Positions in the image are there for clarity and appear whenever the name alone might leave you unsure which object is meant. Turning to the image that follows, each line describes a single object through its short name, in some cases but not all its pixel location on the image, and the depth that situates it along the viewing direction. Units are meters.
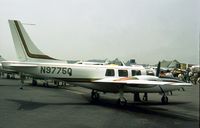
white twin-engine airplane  12.92
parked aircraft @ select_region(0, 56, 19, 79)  33.29
